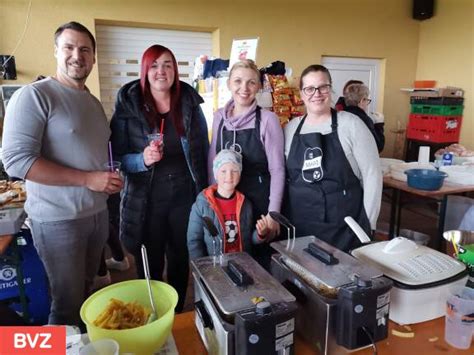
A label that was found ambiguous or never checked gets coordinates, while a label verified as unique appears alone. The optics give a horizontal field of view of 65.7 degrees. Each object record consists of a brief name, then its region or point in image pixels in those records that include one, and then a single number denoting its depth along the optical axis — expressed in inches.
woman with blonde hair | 72.1
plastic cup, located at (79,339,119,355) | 30.6
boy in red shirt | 67.3
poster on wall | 119.6
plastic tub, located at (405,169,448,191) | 112.0
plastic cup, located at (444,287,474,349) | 37.1
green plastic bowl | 32.9
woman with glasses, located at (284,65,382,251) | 67.6
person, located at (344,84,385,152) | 125.8
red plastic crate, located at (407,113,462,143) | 216.5
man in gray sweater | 54.6
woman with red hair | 69.4
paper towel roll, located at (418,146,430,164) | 132.2
